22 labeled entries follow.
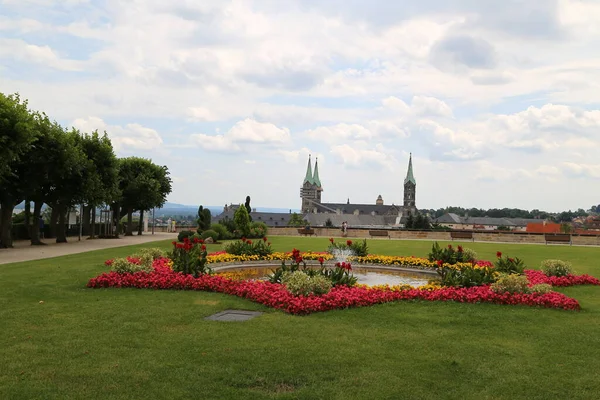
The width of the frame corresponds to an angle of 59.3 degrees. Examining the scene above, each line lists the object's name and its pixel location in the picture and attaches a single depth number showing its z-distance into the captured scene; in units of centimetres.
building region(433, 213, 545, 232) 19384
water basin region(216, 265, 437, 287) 1691
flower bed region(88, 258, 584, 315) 1133
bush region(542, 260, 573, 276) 1675
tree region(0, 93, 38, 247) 2269
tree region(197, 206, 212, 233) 3938
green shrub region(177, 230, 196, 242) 2947
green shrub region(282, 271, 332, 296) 1183
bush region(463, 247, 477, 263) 2014
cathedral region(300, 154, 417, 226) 18225
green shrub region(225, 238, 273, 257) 2236
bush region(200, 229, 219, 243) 3528
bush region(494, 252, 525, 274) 1734
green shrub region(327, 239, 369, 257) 2245
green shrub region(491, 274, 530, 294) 1248
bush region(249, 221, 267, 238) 4275
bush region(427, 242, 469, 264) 2016
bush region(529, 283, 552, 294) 1258
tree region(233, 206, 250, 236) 4072
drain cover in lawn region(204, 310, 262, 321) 1016
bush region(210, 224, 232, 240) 3950
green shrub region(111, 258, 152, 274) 1477
